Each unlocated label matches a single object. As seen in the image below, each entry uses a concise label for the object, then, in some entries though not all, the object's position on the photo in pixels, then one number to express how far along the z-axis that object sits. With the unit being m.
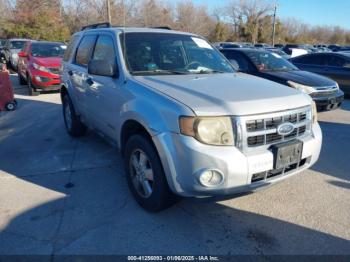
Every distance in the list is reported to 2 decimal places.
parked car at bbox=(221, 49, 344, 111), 7.26
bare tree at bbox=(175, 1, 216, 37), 54.99
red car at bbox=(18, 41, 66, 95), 10.12
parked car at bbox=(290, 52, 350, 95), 10.09
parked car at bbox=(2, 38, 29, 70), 16.31
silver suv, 2.70
